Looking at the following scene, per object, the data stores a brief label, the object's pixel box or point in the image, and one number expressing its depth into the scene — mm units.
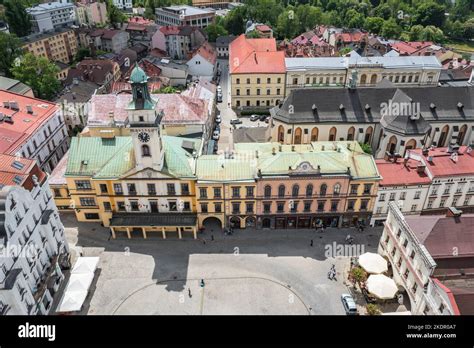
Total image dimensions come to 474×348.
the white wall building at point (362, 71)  99875
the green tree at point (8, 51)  115750
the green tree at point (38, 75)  100000
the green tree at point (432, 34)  173875
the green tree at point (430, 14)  191375
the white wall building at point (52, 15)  164000
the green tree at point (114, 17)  187250
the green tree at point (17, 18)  150250
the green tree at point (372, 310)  44406
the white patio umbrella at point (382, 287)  46625
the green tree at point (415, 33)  176975
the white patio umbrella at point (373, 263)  50031
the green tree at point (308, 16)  181250
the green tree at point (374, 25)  181500
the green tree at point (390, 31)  173500
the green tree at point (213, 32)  164125
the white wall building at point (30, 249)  38188
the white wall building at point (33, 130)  64875
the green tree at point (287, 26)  176750
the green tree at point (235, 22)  175125
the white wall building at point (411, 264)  40344
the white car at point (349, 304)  46906
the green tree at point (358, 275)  49656
